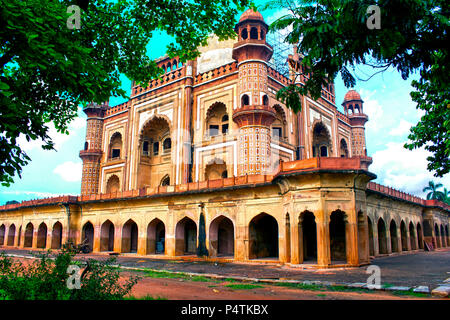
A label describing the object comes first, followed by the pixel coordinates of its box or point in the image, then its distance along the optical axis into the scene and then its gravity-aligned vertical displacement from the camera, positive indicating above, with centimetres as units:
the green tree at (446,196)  5416 +458
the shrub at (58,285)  518 -95
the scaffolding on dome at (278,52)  3110 +1592
